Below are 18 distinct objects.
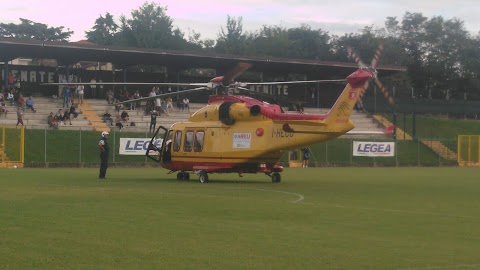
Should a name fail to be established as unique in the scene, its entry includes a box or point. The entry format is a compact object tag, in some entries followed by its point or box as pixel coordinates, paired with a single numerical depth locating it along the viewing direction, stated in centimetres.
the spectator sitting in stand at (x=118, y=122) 5547
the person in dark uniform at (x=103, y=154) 3216
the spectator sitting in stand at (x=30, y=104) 5803
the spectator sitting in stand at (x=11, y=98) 5906
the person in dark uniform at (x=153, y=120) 5350
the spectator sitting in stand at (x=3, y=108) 5578
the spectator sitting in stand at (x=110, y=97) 6338
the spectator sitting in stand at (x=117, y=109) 5972
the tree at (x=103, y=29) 12788
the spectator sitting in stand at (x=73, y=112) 5769
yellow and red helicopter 2892
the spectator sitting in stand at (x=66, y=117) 5610
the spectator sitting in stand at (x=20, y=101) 5781
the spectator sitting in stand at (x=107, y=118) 5762
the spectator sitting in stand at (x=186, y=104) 6475
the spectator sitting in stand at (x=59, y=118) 5553
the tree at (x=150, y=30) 11738
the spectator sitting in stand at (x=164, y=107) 6194
